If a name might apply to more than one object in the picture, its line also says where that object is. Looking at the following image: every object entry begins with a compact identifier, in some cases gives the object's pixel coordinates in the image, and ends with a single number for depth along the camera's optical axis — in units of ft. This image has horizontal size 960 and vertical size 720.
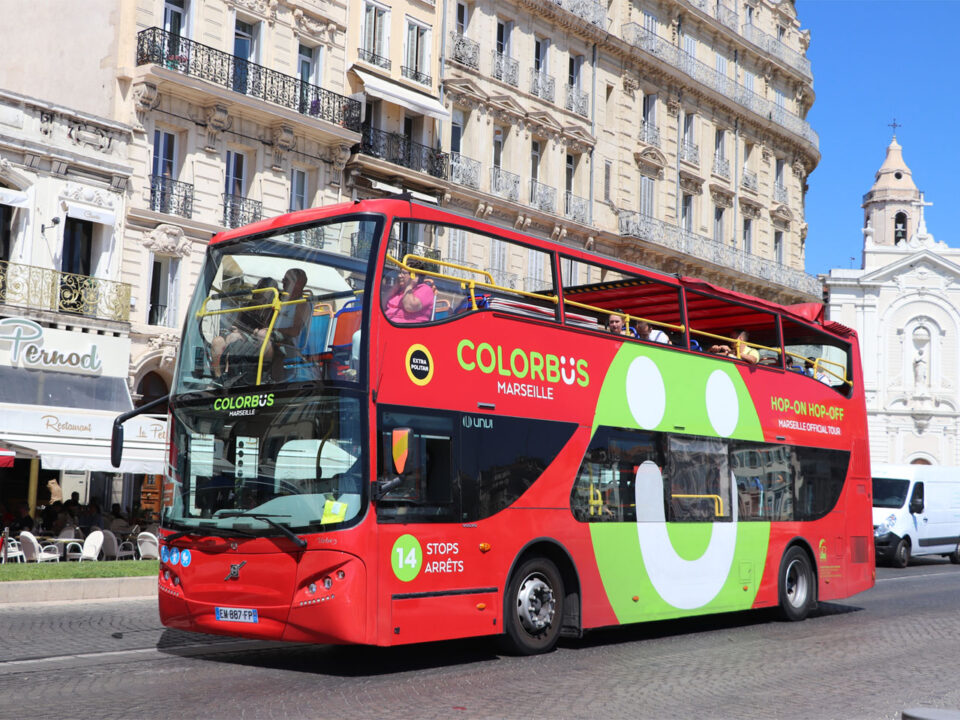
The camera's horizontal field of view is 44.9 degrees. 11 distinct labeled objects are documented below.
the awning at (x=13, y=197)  77.61
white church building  239.30
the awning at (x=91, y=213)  81.87
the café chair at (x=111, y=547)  67.77
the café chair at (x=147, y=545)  69.92
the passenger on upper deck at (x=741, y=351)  47.09
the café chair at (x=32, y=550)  64.80
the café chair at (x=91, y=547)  65.67
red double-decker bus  31.40
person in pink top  32.71
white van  94.27
